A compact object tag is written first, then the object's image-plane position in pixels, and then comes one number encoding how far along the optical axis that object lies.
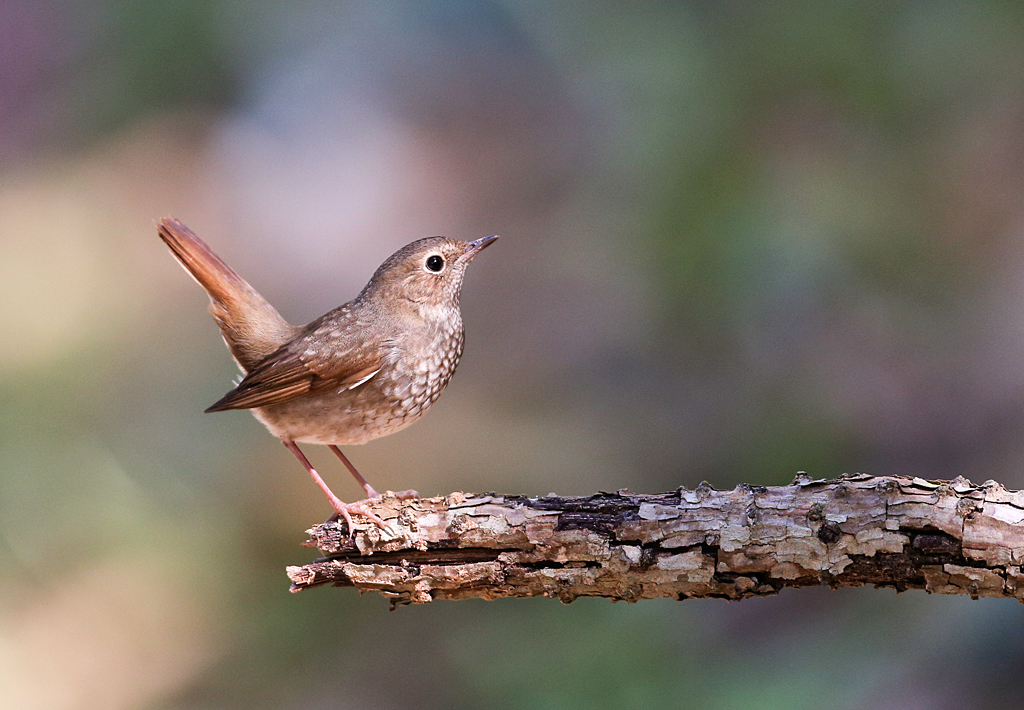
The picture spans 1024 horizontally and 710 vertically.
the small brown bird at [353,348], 6.96
